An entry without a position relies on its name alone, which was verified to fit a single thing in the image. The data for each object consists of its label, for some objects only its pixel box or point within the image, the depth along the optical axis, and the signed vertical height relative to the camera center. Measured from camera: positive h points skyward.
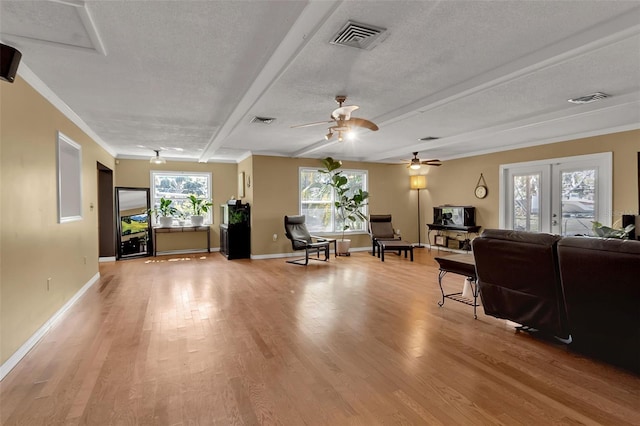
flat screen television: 7.64 -0.23
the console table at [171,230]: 7.79 -0.52
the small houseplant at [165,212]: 7.86 -0.09
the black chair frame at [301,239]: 6.61 -0.66
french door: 5.47 +0.20
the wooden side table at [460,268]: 3.64 -0.70
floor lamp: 8.98 +0.69
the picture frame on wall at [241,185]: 8.23 +0.59
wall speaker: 2.05 +0.94
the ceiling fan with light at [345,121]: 3.41 +0.93
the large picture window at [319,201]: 8.03 +0.15
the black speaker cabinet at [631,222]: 4.45 -0.25
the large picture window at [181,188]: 8.03 +0.51
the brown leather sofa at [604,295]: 2.17 -0.63
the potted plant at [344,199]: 7.72 +0.19
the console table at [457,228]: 7.52 -0.53
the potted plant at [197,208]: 8.13 +0.00
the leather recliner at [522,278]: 2.62 -0.62
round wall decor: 7.41 +0.38
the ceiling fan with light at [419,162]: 7.12 +0.95
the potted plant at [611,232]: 3.98 -0.34
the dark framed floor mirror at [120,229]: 7.31 -0.47
